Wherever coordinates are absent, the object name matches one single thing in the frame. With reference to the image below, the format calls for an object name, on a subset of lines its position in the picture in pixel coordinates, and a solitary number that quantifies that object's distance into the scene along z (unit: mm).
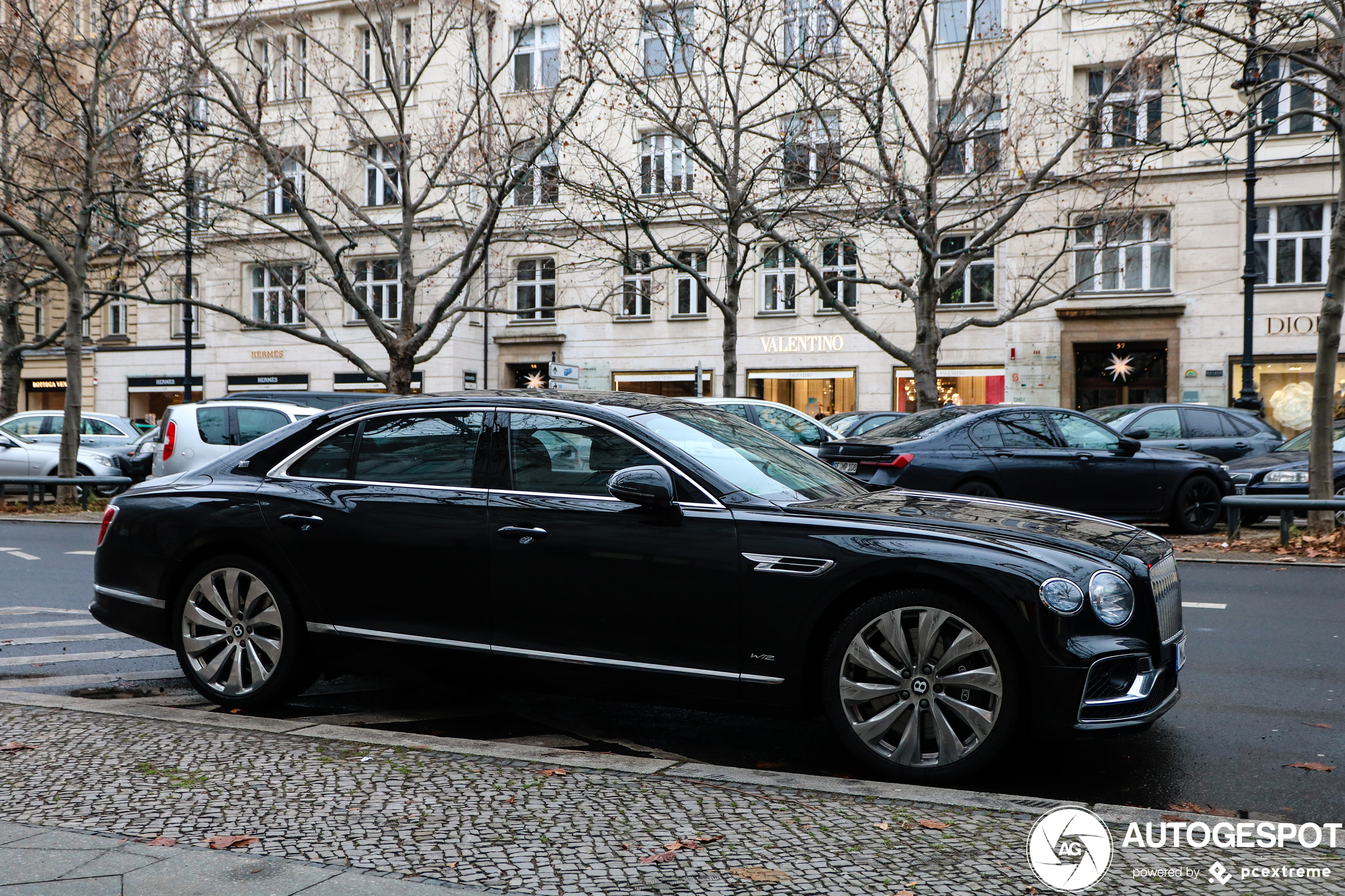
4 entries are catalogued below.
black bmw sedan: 13141
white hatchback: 15766
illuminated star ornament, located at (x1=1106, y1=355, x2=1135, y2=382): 32438
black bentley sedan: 4594
